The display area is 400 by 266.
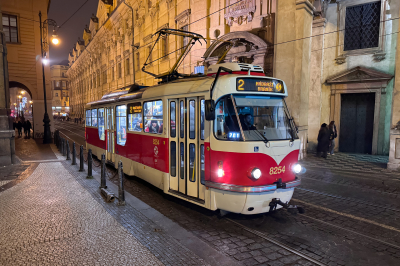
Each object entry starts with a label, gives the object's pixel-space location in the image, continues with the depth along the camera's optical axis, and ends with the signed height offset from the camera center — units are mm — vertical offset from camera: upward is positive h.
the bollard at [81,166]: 10445 -2014
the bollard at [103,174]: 7766 -1727
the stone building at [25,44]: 22828 +5758
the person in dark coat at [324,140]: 12953 -1215
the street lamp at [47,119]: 19775 -492
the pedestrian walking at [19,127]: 26578 -1374
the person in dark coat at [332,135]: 13273 -1005
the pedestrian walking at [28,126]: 25872 -1242
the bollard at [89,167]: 9289 -1827
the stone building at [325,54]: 12938 +3044
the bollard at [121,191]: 6559 -1845
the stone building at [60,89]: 93688 +8051
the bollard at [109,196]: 6806 -2051
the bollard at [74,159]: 11715 -2000
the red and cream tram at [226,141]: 5137 -548
